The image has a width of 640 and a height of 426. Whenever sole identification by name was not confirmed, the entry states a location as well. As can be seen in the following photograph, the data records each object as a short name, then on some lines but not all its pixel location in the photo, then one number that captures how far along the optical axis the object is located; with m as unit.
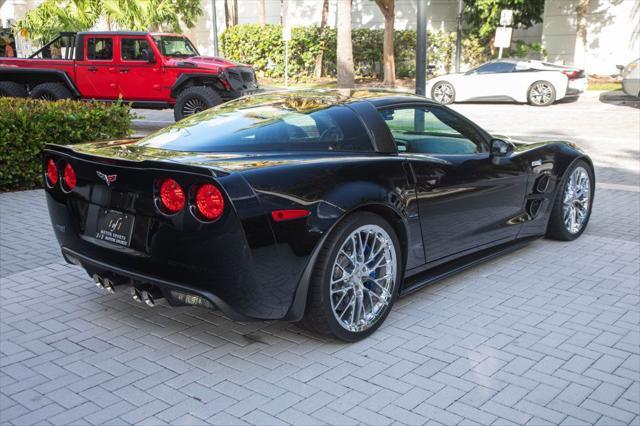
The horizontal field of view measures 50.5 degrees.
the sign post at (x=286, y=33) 21.05
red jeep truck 14.41
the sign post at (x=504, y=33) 23.13
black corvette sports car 3.57
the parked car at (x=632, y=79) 18.70
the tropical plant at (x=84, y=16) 22.53
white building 26.25
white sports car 20.14
